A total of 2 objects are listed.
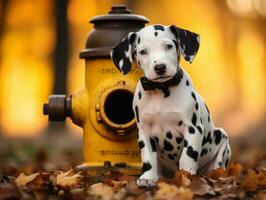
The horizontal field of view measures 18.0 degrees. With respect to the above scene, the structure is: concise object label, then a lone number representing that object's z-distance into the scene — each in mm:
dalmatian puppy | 5668
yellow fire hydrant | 6758
